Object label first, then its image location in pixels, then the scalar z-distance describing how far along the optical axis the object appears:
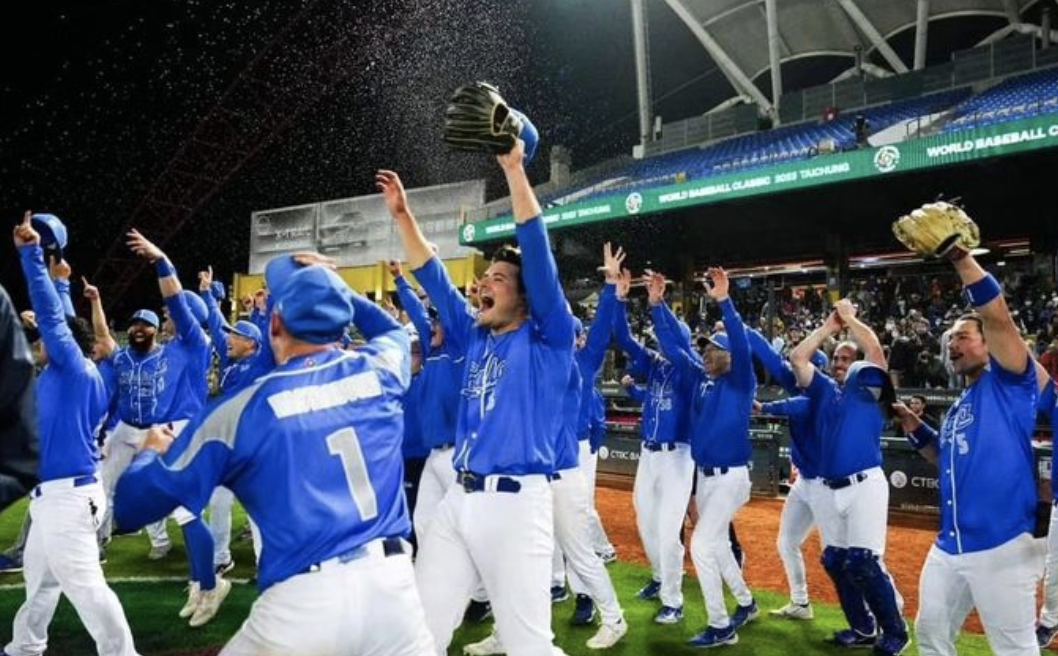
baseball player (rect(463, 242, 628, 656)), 4.97
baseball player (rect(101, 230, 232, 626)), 6.77
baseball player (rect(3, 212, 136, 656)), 3.74
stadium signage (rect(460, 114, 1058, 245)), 13.73
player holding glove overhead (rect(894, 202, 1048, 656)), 3.35
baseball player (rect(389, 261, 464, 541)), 5.26
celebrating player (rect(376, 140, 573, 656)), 2.89
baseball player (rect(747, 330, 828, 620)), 5.58
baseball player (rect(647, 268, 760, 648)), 5.36
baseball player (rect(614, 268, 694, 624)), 5.66
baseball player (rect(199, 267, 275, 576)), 6.70
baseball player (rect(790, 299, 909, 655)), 5.04
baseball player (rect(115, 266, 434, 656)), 2.09
